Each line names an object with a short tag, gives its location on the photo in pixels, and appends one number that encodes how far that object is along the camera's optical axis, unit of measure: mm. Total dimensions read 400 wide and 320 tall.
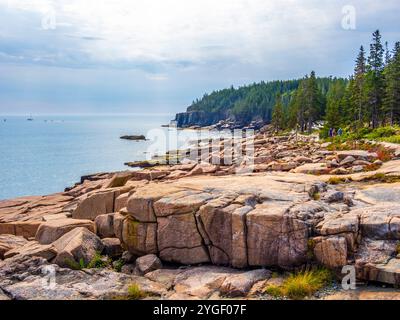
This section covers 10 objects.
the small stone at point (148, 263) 13766
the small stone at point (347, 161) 27014
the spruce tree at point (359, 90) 60281
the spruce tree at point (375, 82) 60841
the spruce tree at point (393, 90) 56406
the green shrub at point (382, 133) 45231
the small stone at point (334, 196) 15688
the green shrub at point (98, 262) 14141
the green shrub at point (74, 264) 13797
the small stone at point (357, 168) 23762
